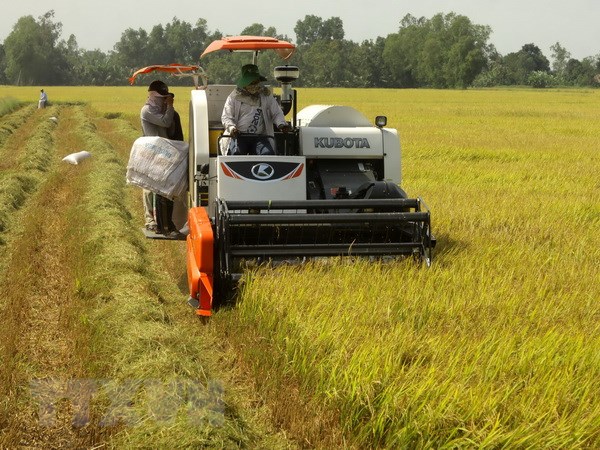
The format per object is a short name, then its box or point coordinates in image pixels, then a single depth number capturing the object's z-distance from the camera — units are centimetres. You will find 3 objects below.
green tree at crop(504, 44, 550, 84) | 13362
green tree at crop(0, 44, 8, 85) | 13558
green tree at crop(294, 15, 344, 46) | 14312
